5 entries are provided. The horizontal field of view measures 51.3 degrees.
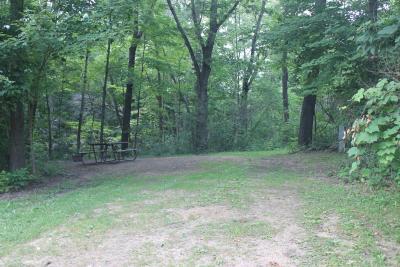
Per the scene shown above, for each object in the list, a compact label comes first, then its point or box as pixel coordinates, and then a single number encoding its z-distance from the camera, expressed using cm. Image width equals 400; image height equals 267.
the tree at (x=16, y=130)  1018
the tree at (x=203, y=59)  1759
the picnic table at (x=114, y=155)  1405
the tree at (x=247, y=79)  2156
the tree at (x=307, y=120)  1455
